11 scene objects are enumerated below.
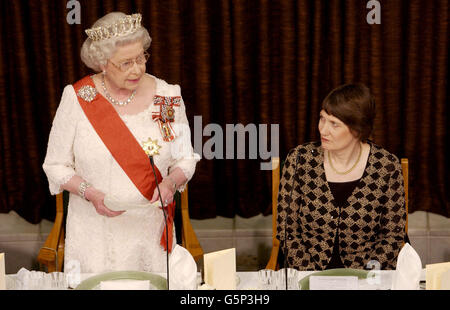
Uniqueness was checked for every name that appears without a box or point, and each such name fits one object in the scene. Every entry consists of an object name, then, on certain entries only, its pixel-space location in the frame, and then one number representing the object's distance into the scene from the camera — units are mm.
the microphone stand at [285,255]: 12496
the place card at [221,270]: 12371
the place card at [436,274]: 12320
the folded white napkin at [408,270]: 12400
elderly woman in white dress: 12854
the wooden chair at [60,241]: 13081
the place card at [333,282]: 12471
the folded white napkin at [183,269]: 12360
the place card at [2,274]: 12389
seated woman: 13020
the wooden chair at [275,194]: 13113
